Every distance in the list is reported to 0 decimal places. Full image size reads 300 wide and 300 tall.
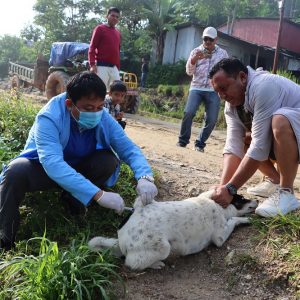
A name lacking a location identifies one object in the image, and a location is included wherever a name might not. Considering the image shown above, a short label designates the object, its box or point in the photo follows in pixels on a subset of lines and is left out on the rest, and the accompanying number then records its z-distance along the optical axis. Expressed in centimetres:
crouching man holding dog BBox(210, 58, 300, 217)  309
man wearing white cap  624
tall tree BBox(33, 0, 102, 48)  2891
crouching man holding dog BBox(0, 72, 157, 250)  279
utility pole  1284
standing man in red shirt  684
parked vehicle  1114
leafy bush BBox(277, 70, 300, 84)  1148
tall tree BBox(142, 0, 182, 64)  2411
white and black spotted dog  276
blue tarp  1222
